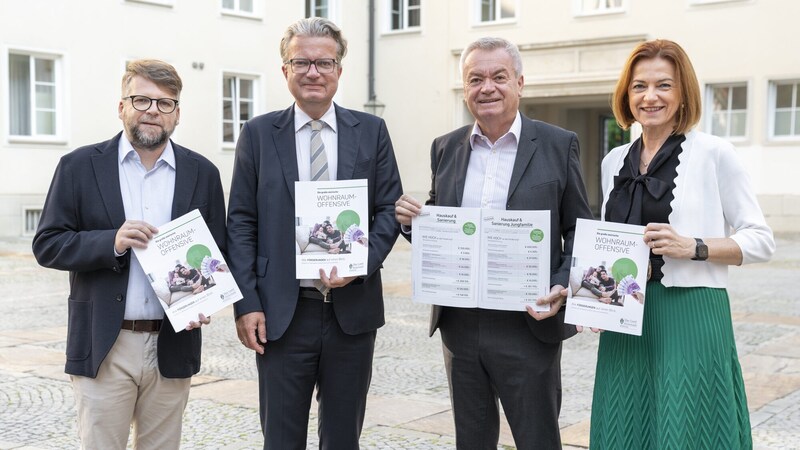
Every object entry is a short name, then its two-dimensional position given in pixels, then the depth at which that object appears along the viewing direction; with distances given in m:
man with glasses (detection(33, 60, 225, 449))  3.40
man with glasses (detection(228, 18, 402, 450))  3.58
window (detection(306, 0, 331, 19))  25.58
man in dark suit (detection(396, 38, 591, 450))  3.58
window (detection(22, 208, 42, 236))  19.17
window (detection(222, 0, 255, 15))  22.88
